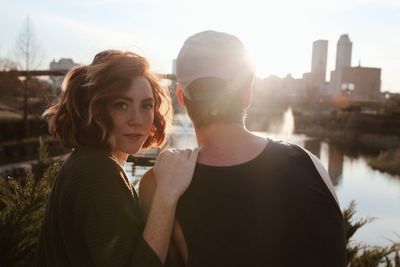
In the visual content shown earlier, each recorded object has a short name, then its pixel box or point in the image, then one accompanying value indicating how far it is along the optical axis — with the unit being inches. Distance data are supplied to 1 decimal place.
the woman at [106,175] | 56.8
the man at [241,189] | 51.5
